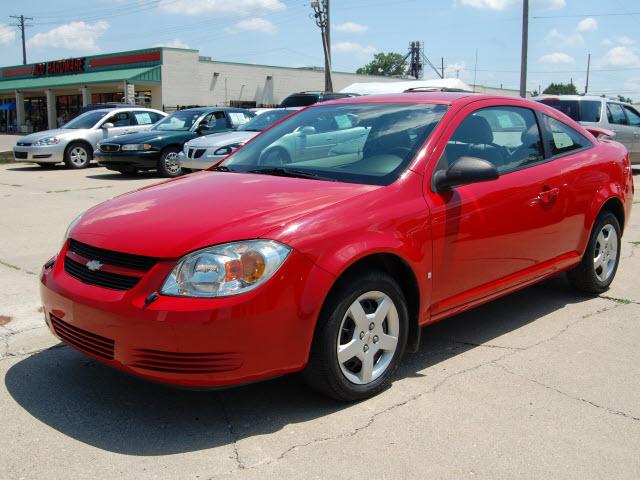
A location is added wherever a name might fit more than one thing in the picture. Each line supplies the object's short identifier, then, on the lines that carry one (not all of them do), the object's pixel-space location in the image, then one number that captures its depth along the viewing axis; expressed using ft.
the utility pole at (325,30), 108.58
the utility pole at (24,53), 217.77
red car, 9.78
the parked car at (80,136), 54.60
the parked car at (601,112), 46.16
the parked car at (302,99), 61.62
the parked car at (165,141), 47.42
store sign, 152.35
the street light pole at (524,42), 83.05
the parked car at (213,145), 42.55
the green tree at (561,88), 383.26
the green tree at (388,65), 395.75
